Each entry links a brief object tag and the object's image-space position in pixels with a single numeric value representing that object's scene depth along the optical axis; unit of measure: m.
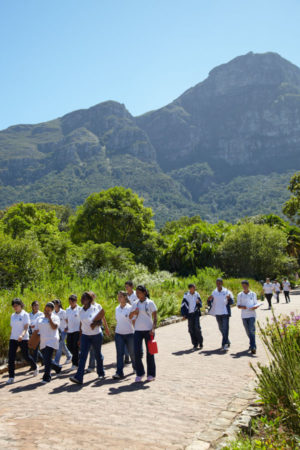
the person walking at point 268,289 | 21.58
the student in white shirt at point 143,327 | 7.39
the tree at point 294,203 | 41.12
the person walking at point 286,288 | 25.83
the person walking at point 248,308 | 9.74
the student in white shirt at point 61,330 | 8.88
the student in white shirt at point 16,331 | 7.93
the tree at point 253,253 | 35.50
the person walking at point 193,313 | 10.49
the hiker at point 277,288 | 26.71
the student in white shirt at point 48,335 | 7.62
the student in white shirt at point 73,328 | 8.60
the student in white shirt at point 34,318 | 8.74
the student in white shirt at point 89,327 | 7.46
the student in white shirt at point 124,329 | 7.85
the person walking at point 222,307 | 10.18
